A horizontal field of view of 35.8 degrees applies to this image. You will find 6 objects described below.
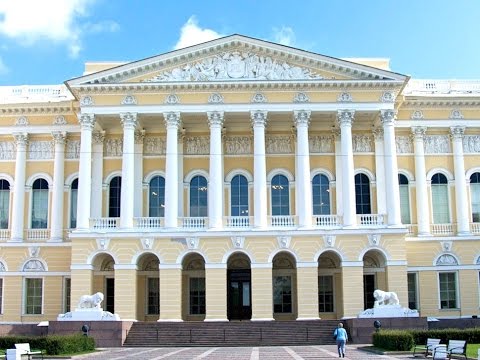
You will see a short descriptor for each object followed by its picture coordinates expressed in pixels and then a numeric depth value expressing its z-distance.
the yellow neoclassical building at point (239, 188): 42.09
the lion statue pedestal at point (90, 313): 39.66
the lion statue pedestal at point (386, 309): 39.41
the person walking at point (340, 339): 28.42
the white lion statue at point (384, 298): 39.56
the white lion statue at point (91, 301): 39.75
